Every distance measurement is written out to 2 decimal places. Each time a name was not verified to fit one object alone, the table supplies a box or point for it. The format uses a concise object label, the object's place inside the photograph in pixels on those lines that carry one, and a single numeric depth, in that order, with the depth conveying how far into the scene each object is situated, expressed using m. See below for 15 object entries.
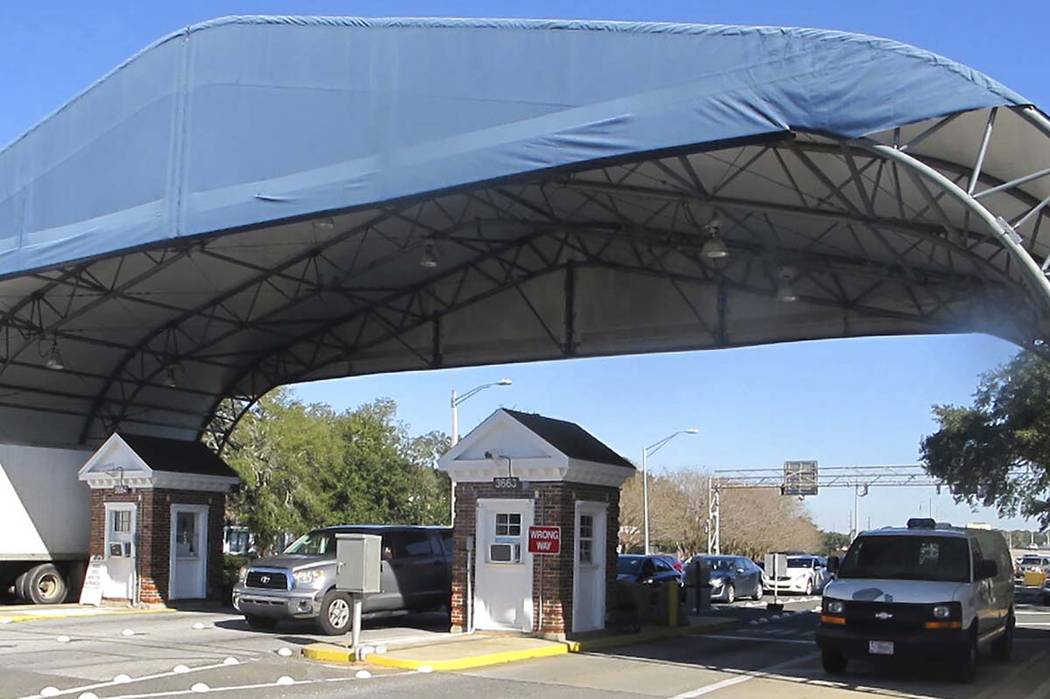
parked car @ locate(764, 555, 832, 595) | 41.03
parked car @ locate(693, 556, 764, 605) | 34.16
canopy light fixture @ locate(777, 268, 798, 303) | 22.87
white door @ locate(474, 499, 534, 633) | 19.41
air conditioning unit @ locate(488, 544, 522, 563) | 19.56
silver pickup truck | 19.56
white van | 14.55
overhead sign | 66.44
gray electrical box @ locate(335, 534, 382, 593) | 16.47
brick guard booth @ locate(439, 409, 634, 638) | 19.17
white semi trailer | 26.64
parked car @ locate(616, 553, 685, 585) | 27.05
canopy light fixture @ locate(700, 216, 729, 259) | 19.08
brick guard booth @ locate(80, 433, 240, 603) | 26.30
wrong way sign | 18.97
